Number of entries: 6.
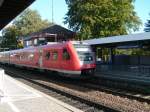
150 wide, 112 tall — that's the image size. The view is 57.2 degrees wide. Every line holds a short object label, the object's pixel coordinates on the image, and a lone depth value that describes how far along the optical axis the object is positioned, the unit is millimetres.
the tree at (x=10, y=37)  42816
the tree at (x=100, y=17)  21034
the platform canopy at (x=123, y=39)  8270
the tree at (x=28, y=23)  42020
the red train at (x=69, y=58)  8588
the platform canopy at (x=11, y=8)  5192
